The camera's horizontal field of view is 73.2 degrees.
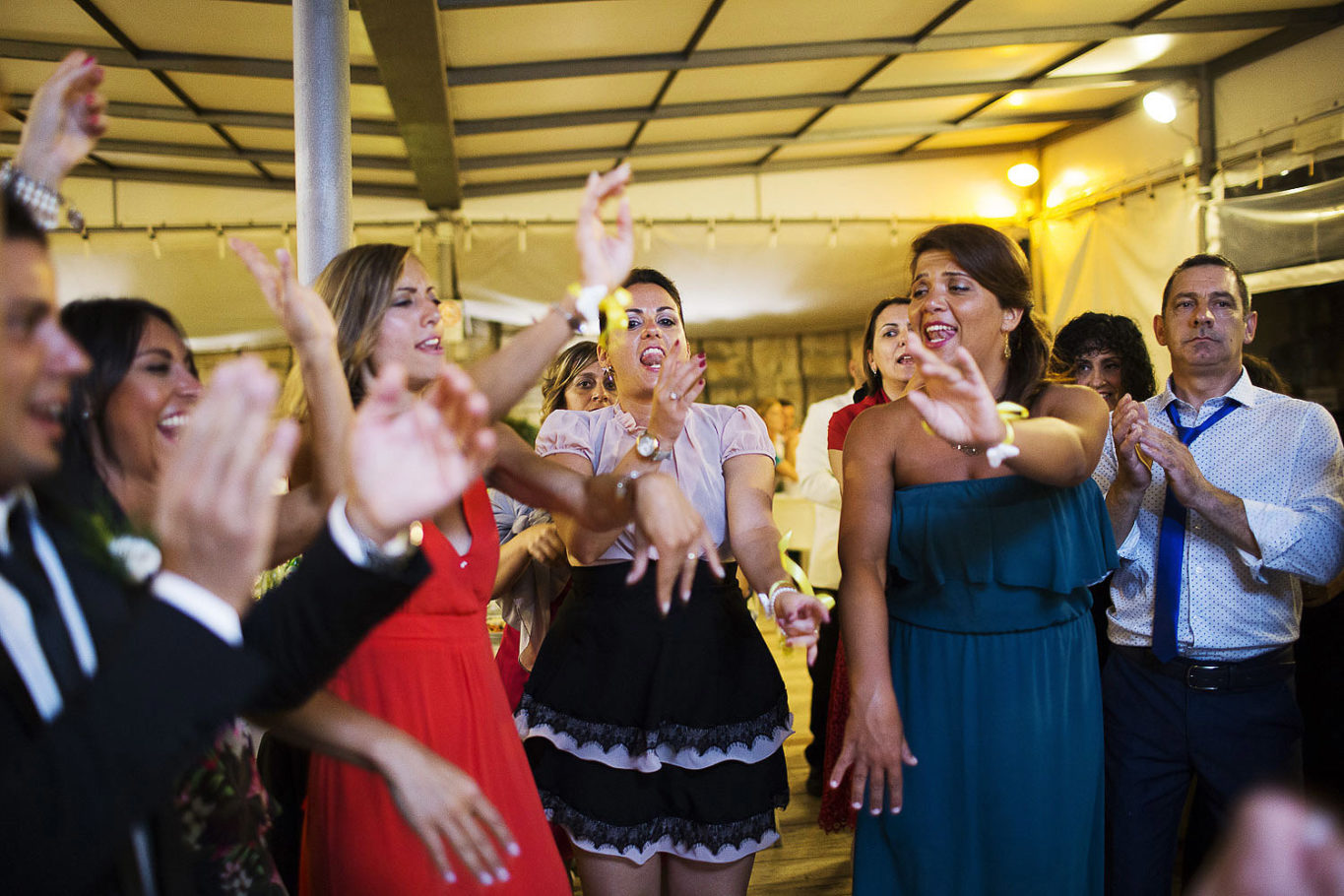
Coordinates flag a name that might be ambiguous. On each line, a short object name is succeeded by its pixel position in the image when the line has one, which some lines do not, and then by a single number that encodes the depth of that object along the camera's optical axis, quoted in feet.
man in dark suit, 2.28
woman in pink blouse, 6.33
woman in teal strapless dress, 5.95
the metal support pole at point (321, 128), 9.93
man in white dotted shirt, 6.87
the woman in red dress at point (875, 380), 10.43
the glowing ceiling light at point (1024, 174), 25.77
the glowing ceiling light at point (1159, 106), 19.52
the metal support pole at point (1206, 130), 20.47
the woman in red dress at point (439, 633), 4.74
